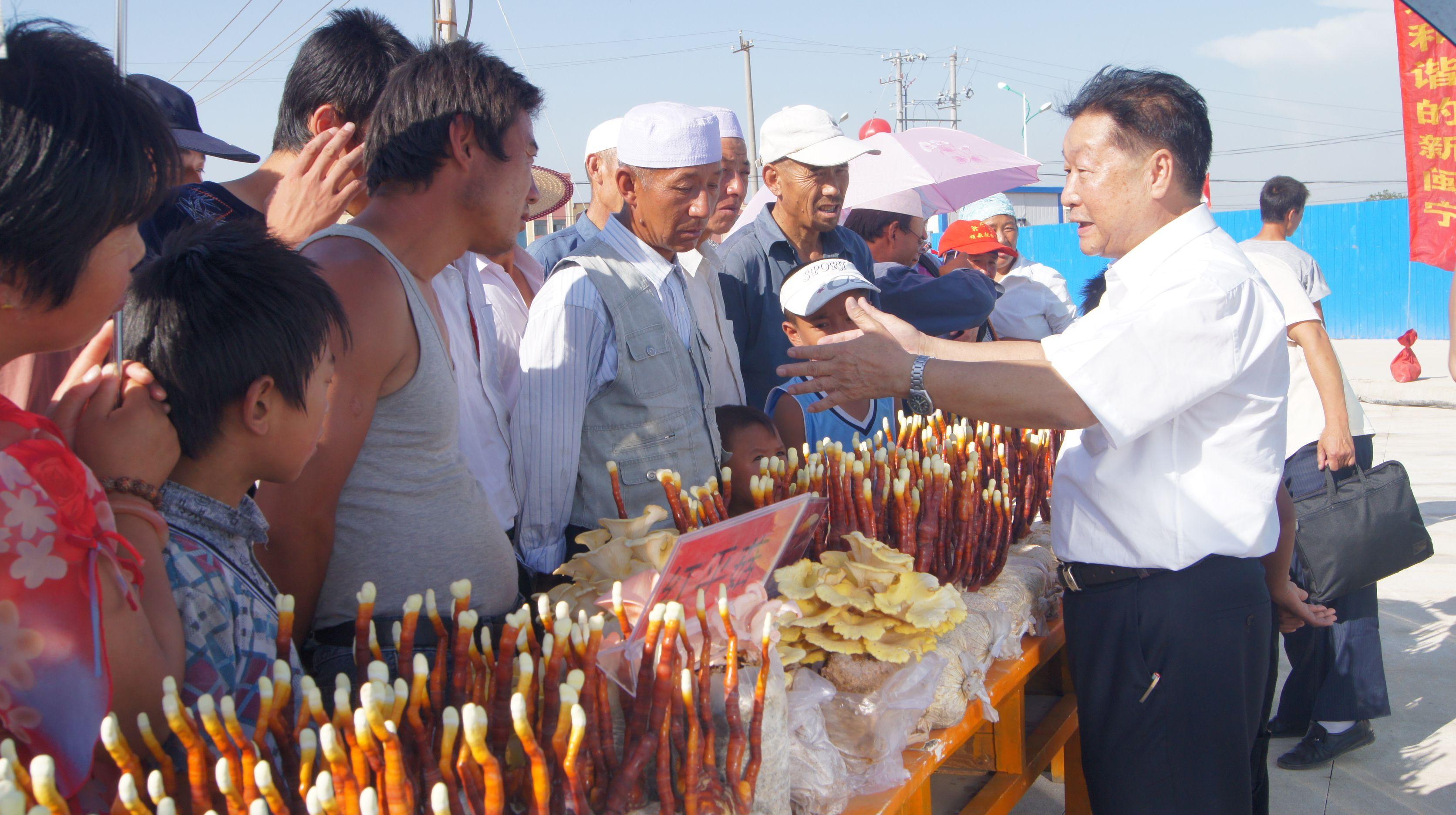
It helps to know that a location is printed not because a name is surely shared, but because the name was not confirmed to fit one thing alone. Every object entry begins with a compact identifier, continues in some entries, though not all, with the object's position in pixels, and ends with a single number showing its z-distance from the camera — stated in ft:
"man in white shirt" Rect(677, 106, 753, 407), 8.44
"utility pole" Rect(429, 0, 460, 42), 28.25
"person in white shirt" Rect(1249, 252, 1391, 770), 10.55
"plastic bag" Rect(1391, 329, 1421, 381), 34.94
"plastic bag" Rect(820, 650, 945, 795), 4.68
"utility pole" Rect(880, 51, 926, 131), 136.98
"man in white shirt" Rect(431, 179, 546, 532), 6.19
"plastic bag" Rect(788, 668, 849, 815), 4.22
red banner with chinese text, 11.75
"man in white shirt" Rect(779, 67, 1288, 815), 5.93
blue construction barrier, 50.14
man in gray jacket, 6.53
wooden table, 5.03
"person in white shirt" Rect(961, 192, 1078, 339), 15.23
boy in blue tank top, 8.24
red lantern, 19.39
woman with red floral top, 2.81
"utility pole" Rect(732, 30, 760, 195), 89.51
